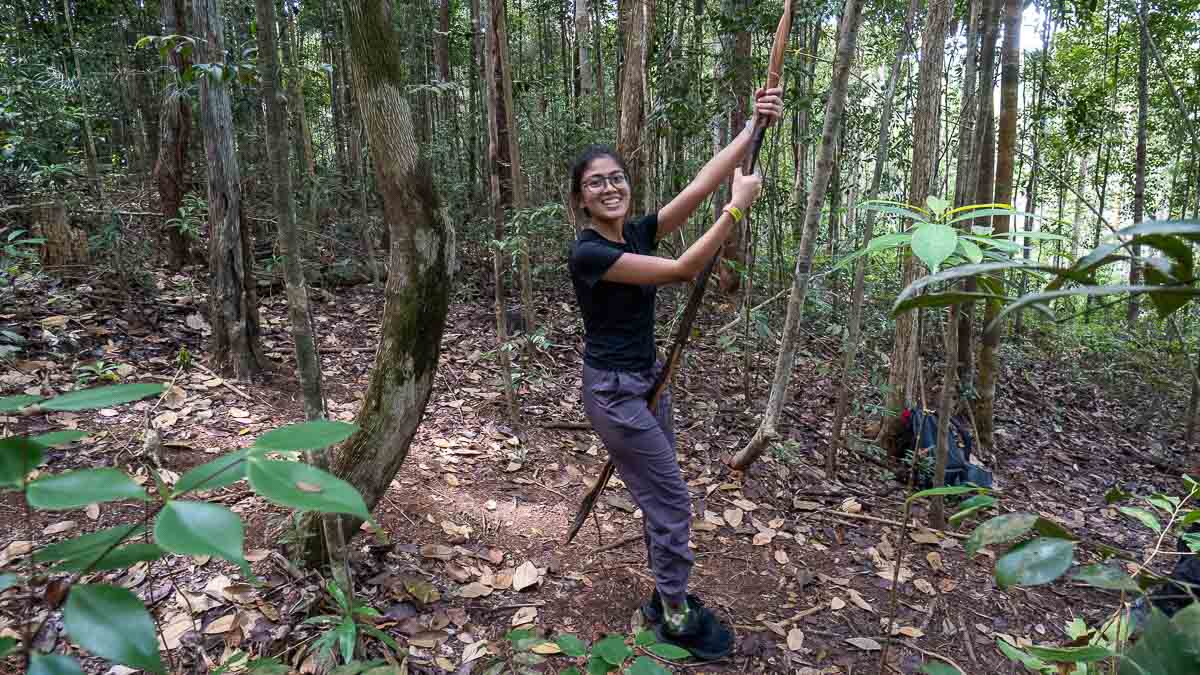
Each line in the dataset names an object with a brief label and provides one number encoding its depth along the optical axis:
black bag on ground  4.27
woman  2.40
